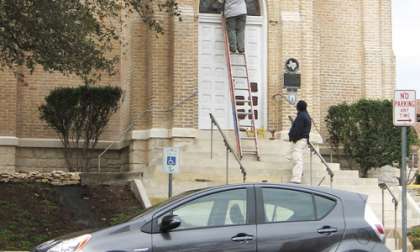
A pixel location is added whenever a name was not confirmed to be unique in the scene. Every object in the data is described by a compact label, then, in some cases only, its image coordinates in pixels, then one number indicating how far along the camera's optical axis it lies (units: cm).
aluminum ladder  1844
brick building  1866
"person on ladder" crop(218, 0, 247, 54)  1878
